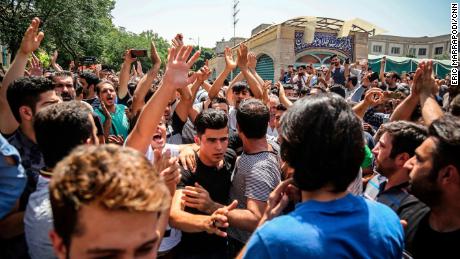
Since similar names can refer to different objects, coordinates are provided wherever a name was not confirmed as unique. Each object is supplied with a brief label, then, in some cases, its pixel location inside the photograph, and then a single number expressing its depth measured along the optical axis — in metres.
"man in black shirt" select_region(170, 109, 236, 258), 2.19
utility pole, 39.95
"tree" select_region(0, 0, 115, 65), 17.80
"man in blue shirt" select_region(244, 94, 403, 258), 1.19
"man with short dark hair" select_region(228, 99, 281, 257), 2.12
